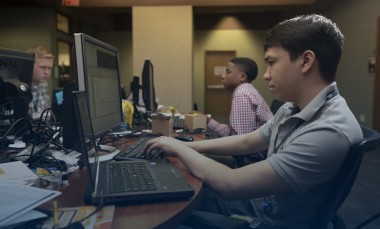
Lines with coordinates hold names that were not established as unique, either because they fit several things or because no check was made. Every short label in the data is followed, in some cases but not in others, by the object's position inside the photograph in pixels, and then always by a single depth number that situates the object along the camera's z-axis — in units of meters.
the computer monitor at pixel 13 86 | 1.83
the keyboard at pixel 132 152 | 1.40
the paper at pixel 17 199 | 0.71
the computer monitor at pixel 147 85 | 2.97
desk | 0.79
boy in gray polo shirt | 0.96
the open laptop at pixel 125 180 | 0.91
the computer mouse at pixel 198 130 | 2.29
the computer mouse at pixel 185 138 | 1.90
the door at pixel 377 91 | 5.69
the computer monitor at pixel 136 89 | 3.28
